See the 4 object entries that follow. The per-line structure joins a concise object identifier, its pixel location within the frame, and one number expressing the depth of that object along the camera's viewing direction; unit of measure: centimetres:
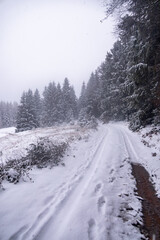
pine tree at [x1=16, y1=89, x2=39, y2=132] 3641
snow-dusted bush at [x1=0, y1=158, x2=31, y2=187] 545
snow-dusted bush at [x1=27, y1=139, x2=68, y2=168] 727
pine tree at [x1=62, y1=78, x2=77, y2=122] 4869
